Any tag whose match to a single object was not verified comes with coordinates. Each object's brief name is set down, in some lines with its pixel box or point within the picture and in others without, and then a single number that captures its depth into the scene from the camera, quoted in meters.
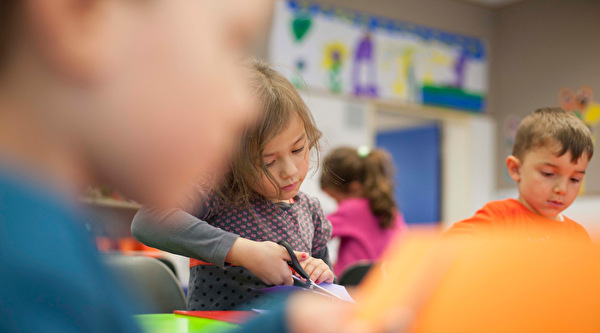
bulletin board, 4.69
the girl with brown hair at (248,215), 0.95
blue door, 7.25
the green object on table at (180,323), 0.63
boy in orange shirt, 1.24
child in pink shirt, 2.50
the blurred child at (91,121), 0.29
